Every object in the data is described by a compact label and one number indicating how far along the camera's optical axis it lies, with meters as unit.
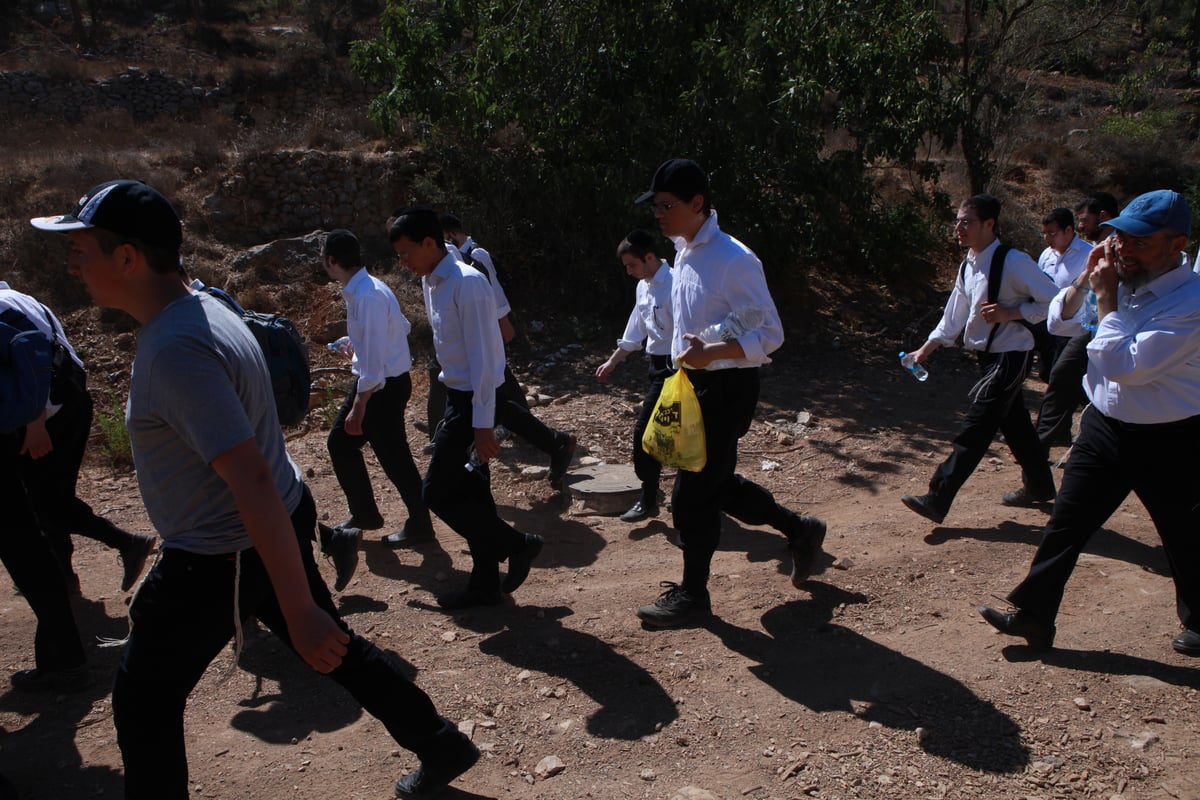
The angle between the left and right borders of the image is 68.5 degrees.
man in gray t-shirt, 2.05
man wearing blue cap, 3.12
